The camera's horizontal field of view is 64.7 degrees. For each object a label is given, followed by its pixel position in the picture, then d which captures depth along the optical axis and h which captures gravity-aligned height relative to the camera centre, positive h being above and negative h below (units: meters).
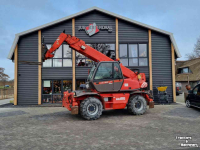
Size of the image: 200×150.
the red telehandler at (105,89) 7.52 -0.43
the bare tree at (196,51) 40.51 +7.89
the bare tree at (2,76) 33.58 +1.16
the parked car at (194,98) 9.55 -1.10
